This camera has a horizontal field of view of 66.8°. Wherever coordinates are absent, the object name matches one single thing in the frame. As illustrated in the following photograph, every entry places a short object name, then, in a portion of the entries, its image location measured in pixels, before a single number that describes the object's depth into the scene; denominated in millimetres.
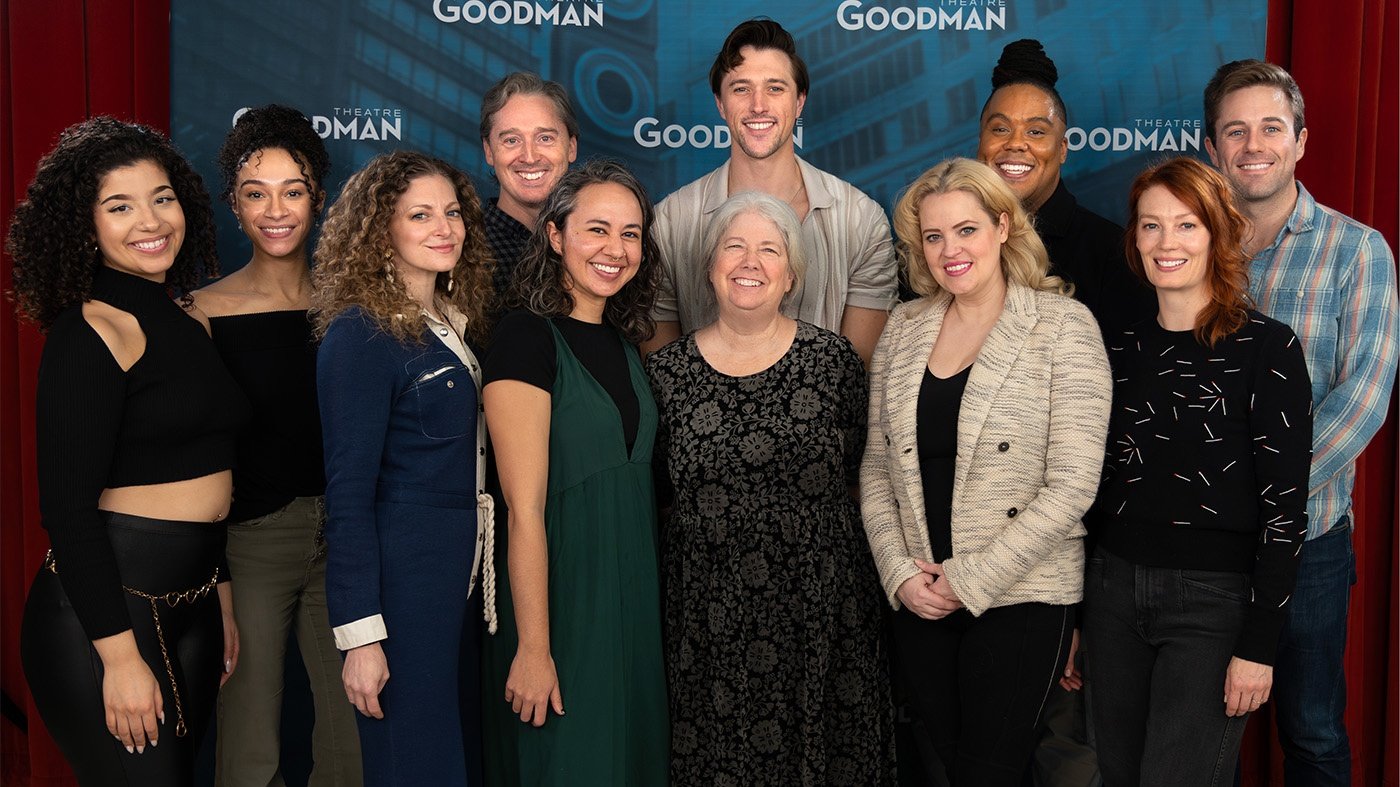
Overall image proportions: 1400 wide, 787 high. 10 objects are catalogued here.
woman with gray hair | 2404
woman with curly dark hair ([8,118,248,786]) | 1966
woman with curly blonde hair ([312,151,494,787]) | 2090
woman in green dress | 2256
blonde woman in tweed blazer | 2266
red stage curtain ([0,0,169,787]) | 3354
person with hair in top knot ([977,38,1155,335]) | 3082
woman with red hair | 2096
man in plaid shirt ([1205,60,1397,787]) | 2541
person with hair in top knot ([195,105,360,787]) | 2678
